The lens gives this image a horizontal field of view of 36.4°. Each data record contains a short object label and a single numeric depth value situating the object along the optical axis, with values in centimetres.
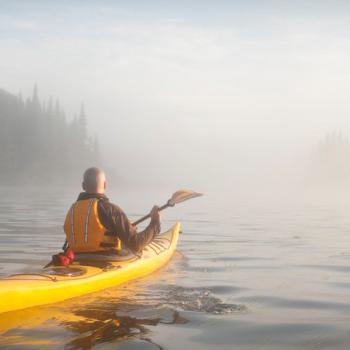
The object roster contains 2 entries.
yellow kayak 646
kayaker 766
